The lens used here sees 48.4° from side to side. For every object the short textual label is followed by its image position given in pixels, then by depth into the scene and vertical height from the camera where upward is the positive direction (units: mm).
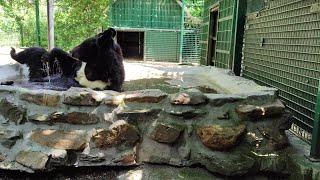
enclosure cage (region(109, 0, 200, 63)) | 15102 +549
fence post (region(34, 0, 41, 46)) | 7133 +307
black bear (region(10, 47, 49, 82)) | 3627 -229
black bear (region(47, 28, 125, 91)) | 3277 -229
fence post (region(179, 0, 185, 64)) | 14928 +475
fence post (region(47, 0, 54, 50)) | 6102 +265
